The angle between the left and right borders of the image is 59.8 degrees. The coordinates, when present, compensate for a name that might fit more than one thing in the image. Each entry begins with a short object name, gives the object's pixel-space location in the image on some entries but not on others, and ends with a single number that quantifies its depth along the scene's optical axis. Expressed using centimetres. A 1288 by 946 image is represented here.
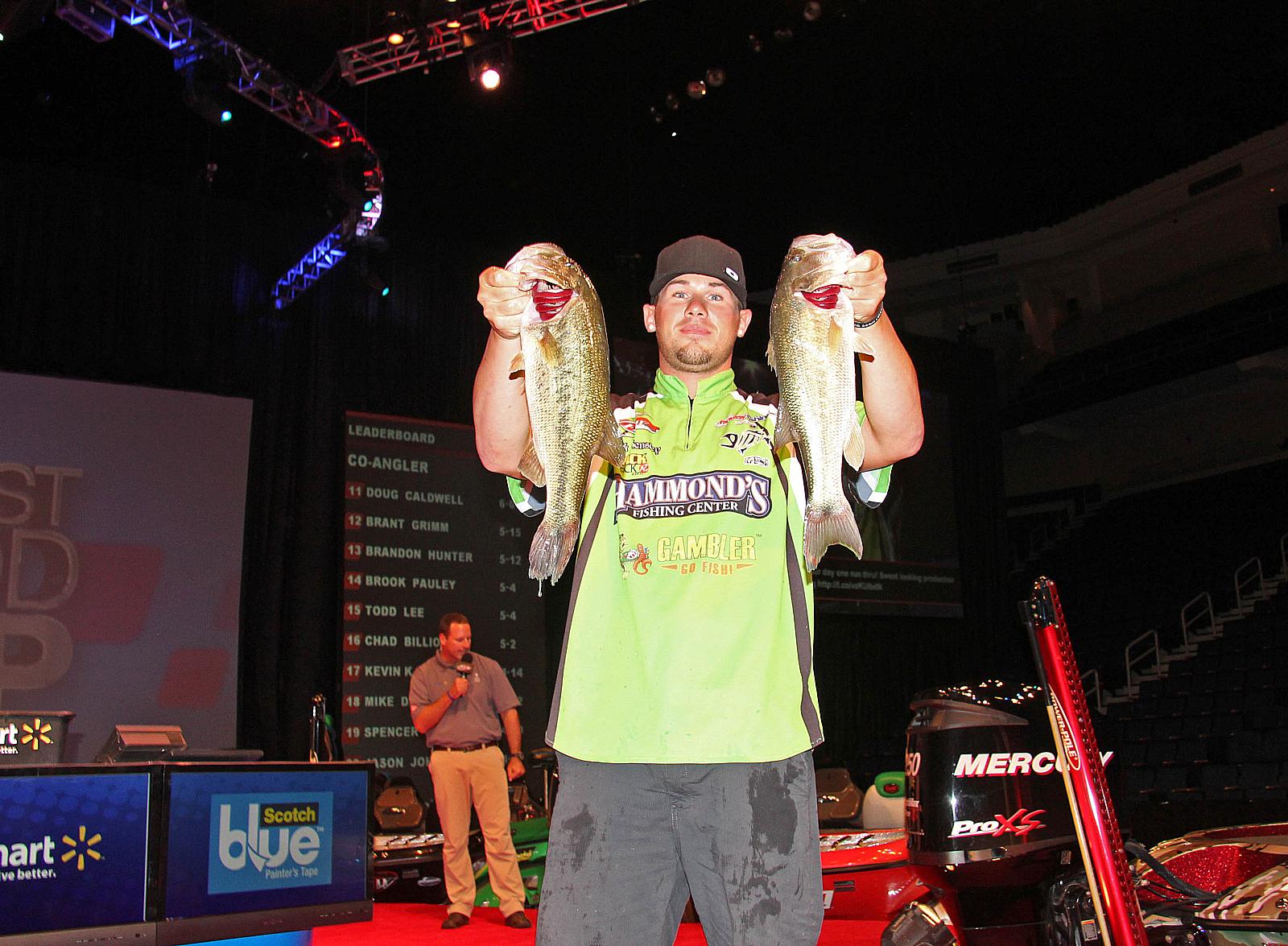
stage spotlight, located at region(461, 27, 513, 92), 779
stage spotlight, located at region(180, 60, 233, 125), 742
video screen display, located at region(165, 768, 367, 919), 406
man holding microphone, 642
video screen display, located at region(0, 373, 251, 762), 795
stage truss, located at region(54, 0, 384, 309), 688
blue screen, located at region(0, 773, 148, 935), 367
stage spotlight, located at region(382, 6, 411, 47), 773
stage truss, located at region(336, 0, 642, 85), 777
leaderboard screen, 909
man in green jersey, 195
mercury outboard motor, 307
